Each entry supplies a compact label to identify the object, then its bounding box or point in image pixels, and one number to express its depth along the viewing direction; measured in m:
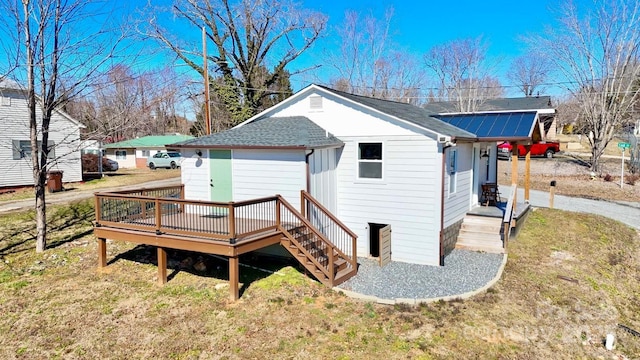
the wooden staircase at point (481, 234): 11.35
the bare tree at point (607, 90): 23.62
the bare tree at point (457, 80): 33.75
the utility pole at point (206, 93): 17.21
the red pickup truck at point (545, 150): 31.28
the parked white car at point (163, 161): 32.59
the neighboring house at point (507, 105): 35.00
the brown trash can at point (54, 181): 18.02
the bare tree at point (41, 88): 9.89
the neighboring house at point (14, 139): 18.48
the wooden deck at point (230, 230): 8.17
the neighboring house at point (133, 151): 35.88
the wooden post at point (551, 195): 15.83
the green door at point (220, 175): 10.55
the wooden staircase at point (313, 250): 8.84
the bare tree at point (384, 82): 35.41
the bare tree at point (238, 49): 23.33
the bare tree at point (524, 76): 42.38
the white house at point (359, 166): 10.02
